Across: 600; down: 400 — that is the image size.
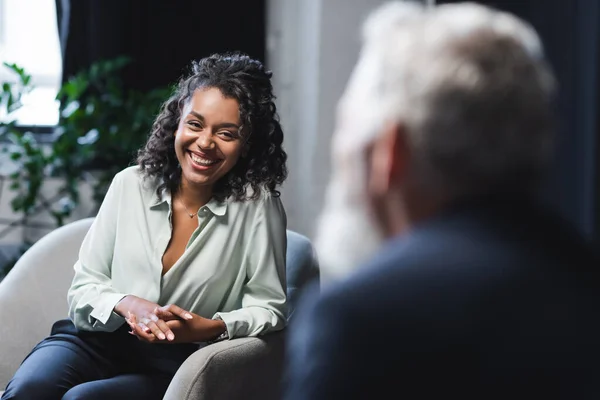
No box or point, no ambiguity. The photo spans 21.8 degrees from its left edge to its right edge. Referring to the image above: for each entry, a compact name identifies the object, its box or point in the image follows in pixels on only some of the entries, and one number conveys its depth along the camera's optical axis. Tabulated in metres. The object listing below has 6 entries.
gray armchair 3.11
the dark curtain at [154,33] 4.57
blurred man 1.67
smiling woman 3.16
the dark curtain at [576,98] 3.11
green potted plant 4.38
